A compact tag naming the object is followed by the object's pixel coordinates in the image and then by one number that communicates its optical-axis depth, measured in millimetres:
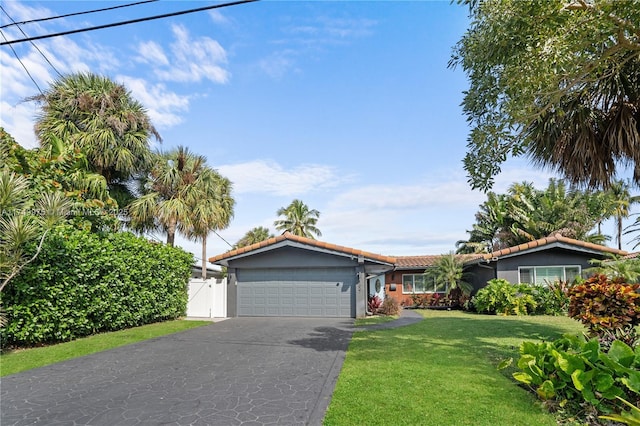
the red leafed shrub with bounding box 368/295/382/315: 16870
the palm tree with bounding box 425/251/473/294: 20109
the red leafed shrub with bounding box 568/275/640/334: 7082
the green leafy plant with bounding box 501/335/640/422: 4387
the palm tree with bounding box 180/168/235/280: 18188
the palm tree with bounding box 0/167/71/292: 7496
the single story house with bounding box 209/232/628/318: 15938
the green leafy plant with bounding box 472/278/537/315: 16547
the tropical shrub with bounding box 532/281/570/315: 16266
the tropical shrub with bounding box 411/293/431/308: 22391
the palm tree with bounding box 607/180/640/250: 29666
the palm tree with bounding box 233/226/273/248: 38062
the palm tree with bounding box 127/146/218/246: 17406
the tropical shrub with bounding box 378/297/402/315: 16719
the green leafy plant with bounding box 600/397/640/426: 2948
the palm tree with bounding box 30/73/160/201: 16188
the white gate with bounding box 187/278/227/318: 16438
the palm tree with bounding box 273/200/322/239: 39394
